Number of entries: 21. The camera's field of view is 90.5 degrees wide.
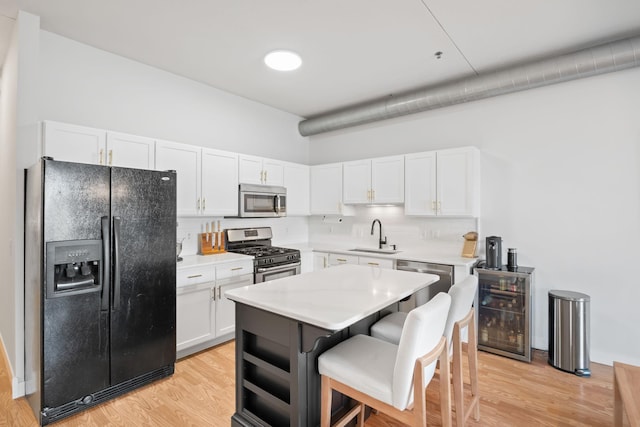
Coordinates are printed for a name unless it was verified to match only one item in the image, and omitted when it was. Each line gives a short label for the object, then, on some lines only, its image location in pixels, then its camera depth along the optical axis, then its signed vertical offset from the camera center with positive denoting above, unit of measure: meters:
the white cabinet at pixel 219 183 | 3.65 +0.37
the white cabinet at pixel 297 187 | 4.74 +0.41
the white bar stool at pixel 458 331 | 1.92 -0.78
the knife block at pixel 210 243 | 3.91 -0.37
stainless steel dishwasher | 3.52 -0.70
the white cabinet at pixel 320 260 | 4.53 -0.67
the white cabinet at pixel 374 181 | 4.15 +0.46
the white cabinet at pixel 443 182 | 3.62 +0.37
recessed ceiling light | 3.19 +1.60
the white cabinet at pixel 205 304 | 3.10 -0.92
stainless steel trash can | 2.85 -1.09
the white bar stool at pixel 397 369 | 1.45 -0.79
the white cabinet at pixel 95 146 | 2.60 +0.61
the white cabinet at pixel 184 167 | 3.28 +0.50
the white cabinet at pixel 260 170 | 4.05 +0.59
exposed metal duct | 2.83 +1.41
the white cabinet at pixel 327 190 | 4.75 +0.37
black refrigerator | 2.19 -0.53
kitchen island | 1.65 -0.69
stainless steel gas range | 3.82 -0.49
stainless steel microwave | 4.03 +0.18
